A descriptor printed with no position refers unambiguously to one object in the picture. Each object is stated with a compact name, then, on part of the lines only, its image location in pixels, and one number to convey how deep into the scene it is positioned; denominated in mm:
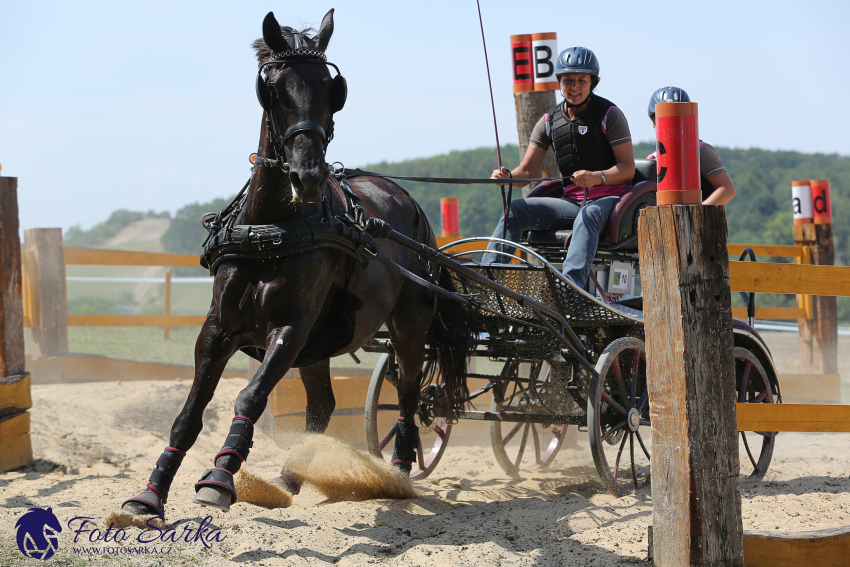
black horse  6203
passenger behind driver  9750
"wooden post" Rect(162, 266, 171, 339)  18891
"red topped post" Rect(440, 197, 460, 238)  15453
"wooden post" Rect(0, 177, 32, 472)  9656
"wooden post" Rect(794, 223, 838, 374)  16609
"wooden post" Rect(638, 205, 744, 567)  5340
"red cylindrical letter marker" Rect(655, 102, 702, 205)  5418
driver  9562
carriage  8570
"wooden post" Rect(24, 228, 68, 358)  16719
